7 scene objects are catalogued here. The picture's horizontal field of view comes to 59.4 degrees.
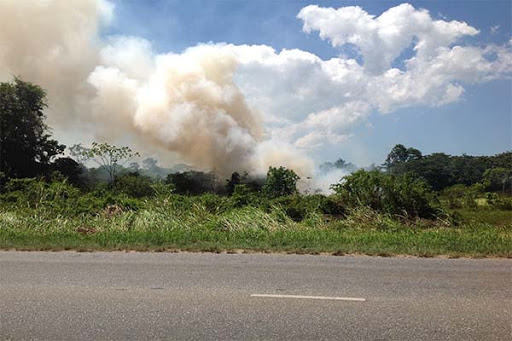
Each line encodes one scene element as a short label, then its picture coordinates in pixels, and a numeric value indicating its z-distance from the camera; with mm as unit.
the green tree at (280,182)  21234
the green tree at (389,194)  15375
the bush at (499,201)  24859
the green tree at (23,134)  32281
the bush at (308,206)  15516
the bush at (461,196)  24609
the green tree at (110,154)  28172
